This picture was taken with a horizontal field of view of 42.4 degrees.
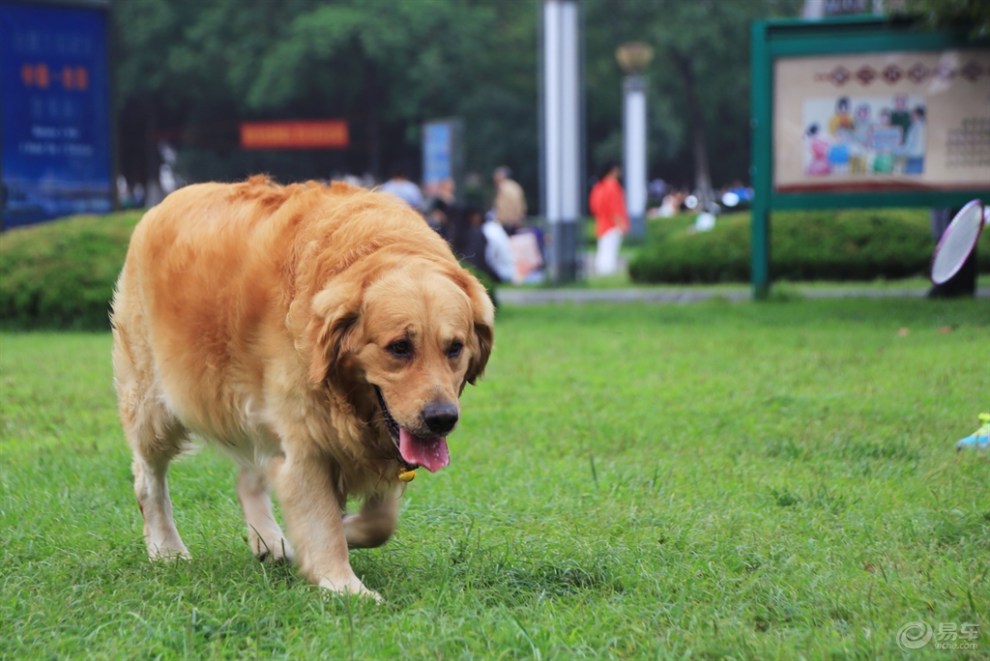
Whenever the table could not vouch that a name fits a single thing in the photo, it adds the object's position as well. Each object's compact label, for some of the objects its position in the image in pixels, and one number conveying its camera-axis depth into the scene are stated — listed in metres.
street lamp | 33.66
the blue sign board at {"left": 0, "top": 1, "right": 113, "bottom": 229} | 15.86
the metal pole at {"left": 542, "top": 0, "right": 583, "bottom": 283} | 18.50
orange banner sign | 48.56
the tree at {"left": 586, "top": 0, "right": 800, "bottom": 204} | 51.03
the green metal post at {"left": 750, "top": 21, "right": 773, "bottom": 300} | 13.34
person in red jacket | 22.05
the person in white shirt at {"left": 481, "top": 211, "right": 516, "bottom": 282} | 19.34
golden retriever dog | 3.79
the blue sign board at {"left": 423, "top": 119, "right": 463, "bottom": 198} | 28.86
